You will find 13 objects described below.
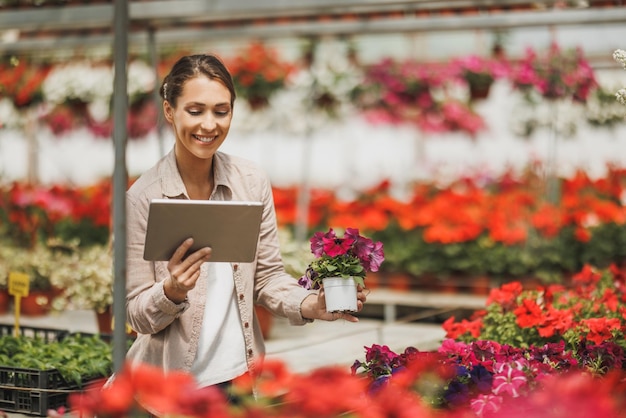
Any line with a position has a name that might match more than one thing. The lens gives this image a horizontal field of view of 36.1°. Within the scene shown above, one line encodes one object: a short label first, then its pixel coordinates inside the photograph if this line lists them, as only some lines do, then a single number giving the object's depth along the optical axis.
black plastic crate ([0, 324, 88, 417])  3.15
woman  2.25
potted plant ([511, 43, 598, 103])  6.78
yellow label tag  3.81
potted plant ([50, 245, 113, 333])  4.96
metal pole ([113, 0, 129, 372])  2.29
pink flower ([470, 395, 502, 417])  2.10
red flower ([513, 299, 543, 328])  3.46
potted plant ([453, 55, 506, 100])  6.87
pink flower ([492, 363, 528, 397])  2.12
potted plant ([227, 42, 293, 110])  6.54
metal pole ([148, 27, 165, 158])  4.75
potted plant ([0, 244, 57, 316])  6.04
